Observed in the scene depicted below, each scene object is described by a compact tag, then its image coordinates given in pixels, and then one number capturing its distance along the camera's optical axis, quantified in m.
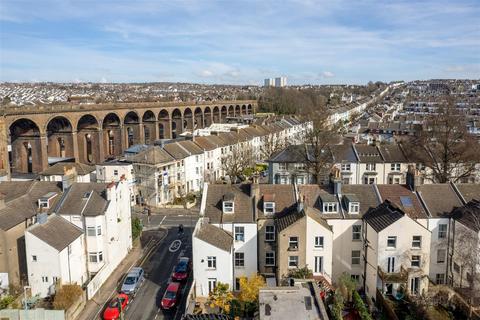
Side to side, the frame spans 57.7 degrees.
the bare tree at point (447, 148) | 45.72
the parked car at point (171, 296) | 29.33
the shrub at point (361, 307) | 25.02
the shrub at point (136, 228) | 42.05
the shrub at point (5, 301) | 27.59
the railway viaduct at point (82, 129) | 68.19
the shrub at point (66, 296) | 28.00
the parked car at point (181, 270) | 33.19
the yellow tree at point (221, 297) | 26.67
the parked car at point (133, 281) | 31.25
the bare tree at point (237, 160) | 65.31
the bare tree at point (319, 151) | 49.16
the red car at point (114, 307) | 27.97
